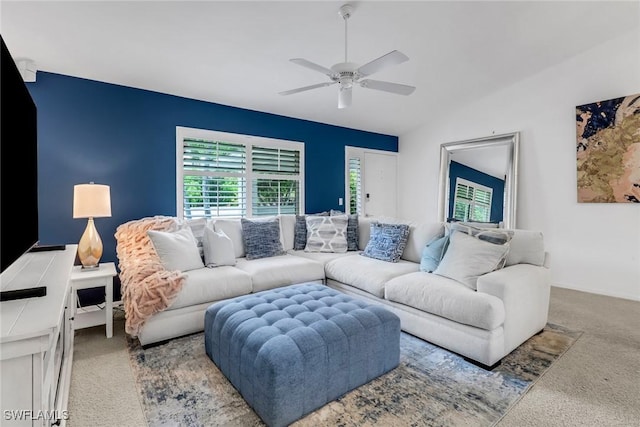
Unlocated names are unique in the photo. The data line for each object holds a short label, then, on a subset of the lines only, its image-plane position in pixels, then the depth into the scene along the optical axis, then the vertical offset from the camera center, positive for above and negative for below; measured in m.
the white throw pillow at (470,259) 2.35 -0.40
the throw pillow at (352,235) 3.92 -0.36
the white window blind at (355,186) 5.48 +0.36
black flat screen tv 1.15 +0.17
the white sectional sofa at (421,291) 2.10 -0.68
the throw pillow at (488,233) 2.50 -0.21
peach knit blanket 2.29 -0.58
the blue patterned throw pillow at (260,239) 3.42 -0.37
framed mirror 4.51 +0.42
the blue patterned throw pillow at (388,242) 3.26 -0.38
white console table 0.88 -0.43
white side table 2.50 -0.66
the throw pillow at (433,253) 2.74 -0.41
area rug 1.61 -1.08
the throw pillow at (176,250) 2.68 -0.40
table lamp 2.68 -0.06
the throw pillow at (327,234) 3.82 -0.34
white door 5.68 +0.42
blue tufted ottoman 1.53 -0.77
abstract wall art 3.52 +0.68
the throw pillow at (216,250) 2.99 -0.43
